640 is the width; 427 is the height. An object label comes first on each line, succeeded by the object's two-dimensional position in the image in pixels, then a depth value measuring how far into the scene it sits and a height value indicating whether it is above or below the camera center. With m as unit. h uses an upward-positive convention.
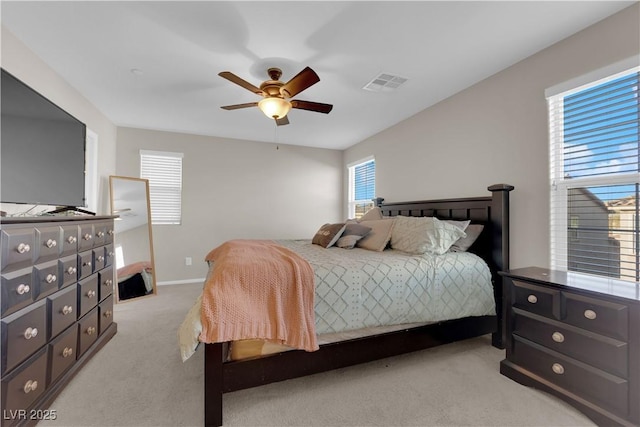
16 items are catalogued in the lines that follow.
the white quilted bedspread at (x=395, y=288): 1.67 -0.50
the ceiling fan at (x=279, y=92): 2.09 +1.05
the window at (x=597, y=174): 1.76 +0.31
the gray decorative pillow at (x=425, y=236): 2.33 -0.18
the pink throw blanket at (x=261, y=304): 1.38 -0.48
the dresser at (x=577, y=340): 1.35 -0.71
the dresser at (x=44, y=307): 1.25 -0.54
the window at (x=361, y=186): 4.68 +0.54
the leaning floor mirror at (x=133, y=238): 3.77 -0.35
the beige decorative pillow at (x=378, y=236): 2.66 -0.21
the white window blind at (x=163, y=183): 4.30 +0.52
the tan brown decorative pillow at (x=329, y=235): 2.83 -0.22
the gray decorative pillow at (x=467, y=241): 2.50 -0.23
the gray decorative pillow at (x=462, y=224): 2.57 -0.08
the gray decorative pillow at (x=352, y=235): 2.78 -0.21
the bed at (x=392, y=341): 1.42 -0.84
